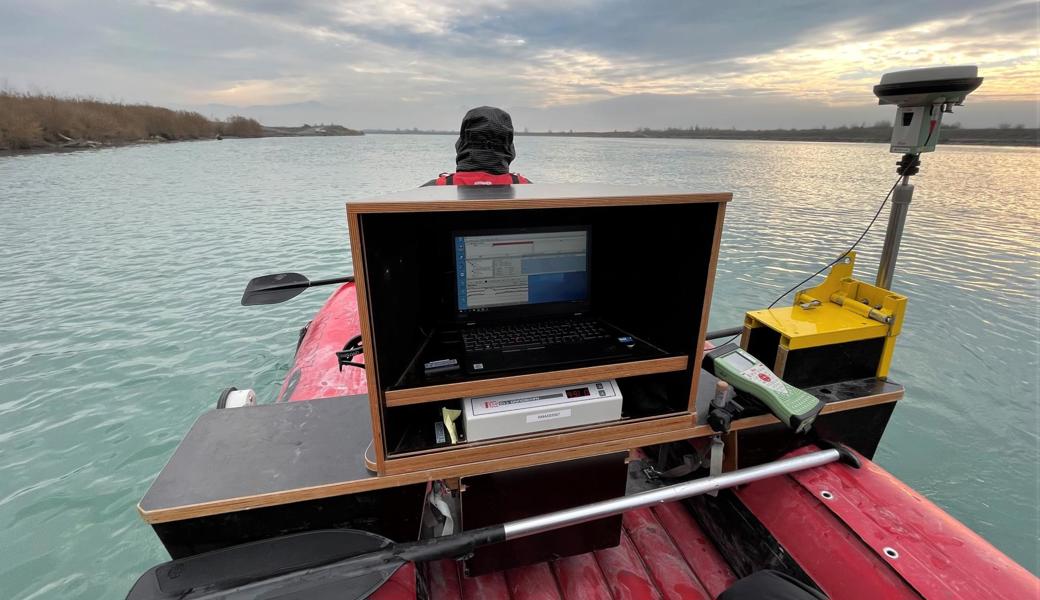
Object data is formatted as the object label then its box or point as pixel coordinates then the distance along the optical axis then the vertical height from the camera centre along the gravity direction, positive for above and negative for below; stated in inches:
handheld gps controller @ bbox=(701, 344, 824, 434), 50.5 -26.2
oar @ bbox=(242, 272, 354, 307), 83.9 -25.1
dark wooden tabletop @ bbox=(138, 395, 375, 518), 43.2 -30.6
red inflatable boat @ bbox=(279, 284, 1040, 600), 42.4 -41.1
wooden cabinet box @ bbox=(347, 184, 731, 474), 41.5 -16.3
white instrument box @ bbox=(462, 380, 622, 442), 47.1 -26.1
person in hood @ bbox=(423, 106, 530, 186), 109.8 +2.5
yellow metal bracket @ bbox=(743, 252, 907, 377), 60.4 -21.8
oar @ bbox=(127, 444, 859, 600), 40.4 -37.4
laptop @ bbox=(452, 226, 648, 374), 52.6 -17.8
